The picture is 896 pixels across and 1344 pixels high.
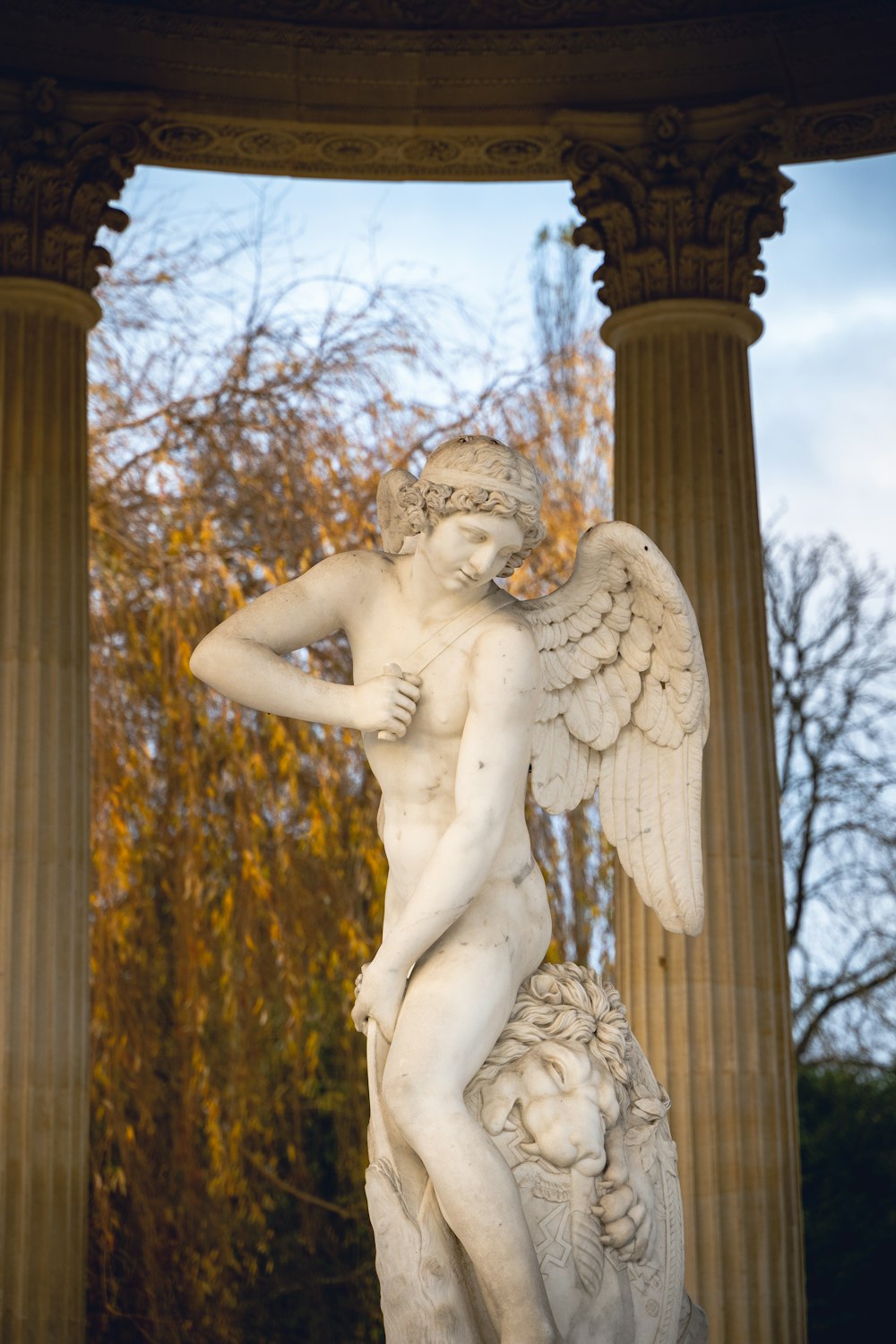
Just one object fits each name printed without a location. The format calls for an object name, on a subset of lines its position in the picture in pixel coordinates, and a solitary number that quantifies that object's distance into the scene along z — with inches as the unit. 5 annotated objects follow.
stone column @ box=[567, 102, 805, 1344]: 542.9
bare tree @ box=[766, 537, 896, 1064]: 1047.0
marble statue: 330.6
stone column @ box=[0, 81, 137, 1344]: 538.0
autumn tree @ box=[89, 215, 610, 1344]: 693.3
